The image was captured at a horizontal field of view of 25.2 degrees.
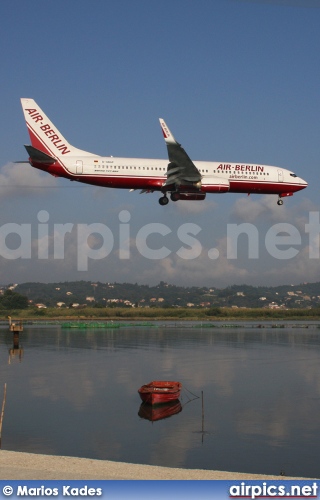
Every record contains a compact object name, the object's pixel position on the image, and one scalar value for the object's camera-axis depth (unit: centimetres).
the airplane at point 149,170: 6825
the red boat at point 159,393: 7450
